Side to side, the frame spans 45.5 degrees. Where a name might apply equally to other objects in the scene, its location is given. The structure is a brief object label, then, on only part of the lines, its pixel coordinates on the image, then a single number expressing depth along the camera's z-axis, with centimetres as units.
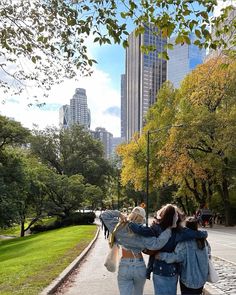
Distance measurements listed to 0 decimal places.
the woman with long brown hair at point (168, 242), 342
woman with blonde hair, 354
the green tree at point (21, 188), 2020
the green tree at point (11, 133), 2330
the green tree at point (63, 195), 3050
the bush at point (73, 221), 2904
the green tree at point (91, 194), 3156
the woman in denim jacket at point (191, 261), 344
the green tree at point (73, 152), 4211
